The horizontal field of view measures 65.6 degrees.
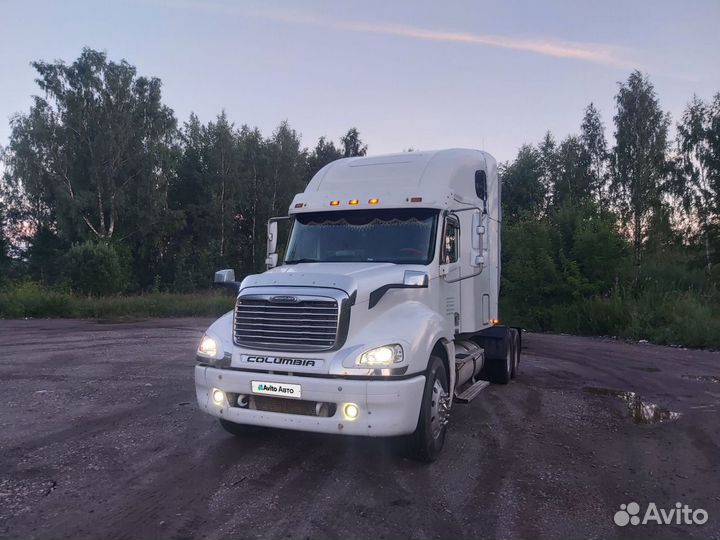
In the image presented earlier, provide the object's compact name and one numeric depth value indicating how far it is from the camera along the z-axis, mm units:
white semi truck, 4961
